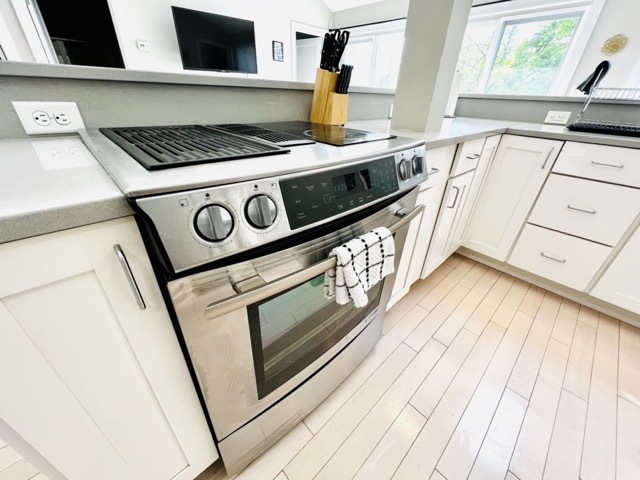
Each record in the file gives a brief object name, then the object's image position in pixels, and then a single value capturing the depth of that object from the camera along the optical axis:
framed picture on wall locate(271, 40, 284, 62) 4.03
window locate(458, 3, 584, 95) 2.60
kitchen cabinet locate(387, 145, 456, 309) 1.02
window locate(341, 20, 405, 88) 4.29
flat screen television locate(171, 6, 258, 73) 3.10
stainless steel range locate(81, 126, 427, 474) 0.37
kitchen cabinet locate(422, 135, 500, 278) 1.22
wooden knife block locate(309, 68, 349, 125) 1.00
